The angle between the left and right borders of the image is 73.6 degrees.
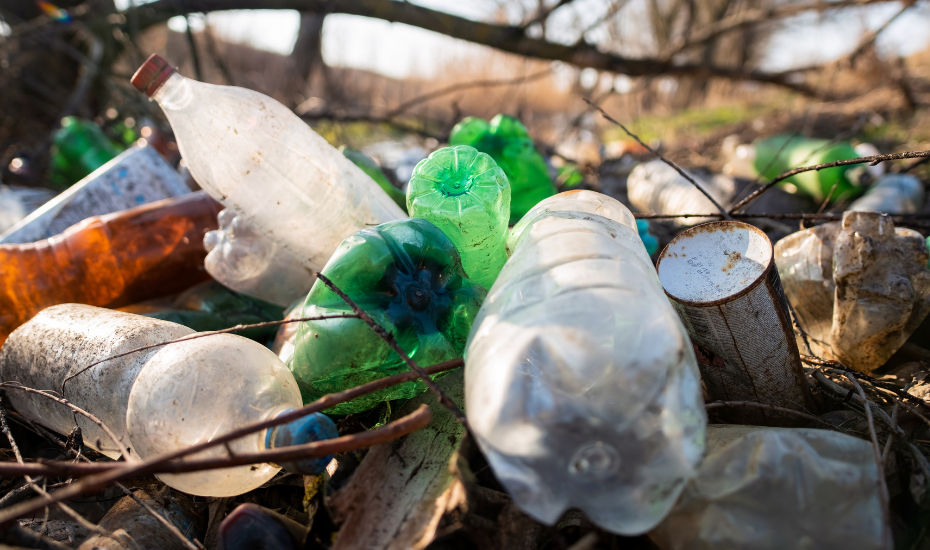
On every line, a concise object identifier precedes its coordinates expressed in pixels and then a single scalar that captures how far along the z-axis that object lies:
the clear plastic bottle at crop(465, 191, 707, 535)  0.28
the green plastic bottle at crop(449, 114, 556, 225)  0.64
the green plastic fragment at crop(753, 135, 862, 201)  0.82
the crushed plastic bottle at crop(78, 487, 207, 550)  0.34
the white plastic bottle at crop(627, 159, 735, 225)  0.70
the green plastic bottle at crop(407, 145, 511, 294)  0.42
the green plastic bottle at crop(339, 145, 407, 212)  0.63
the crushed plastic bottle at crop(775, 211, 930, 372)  0.42
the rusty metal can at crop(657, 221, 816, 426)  0.37
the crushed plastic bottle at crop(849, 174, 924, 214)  0.71
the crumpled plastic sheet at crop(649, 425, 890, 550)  0.29
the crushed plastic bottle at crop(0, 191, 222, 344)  0.54
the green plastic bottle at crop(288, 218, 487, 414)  0.37
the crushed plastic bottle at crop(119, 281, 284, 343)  0.54
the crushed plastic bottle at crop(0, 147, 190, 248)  0.65
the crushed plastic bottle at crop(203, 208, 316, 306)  0.53
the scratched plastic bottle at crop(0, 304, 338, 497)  0.34
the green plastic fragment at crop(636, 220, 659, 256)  0.55
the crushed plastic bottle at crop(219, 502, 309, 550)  0.31
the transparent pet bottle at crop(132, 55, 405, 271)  0.49
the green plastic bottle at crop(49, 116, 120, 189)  1.00
